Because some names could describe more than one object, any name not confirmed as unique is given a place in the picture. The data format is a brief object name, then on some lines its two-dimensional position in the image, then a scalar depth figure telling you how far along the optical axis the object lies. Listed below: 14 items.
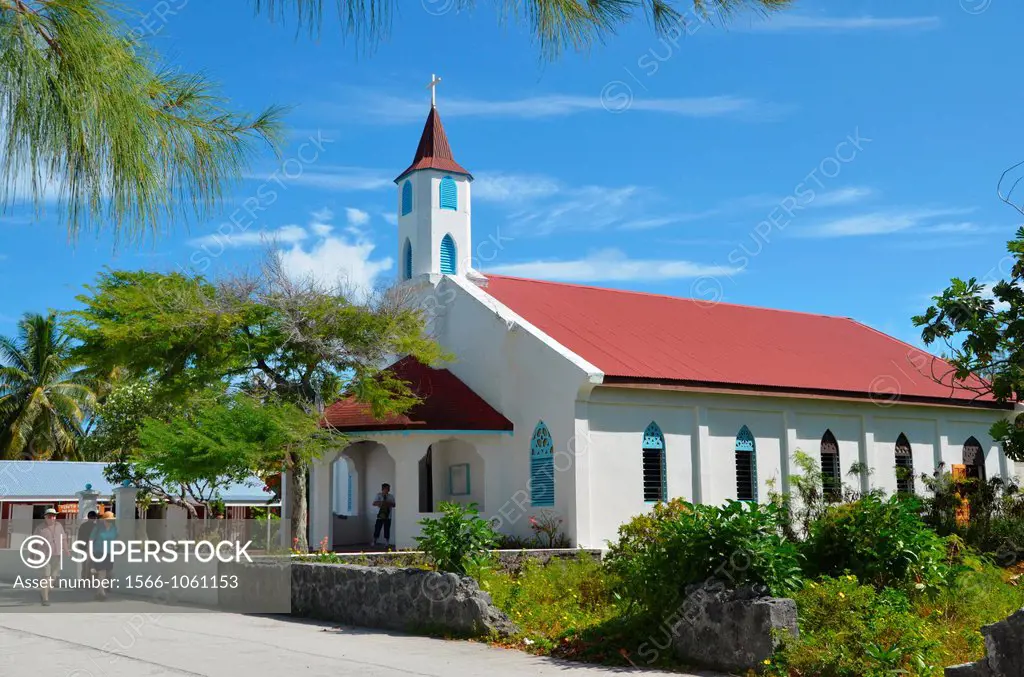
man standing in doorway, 26.02
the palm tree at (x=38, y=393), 46.41
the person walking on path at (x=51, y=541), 18.39
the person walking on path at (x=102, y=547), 19.59
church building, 23.42
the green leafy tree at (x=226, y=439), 20.38
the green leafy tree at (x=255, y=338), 21.98
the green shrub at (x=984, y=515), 18.45
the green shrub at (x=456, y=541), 14.22
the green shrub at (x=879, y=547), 11.43
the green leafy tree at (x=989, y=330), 17.98
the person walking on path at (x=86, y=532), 20.00
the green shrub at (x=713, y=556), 10.55
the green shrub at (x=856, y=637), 9.01
